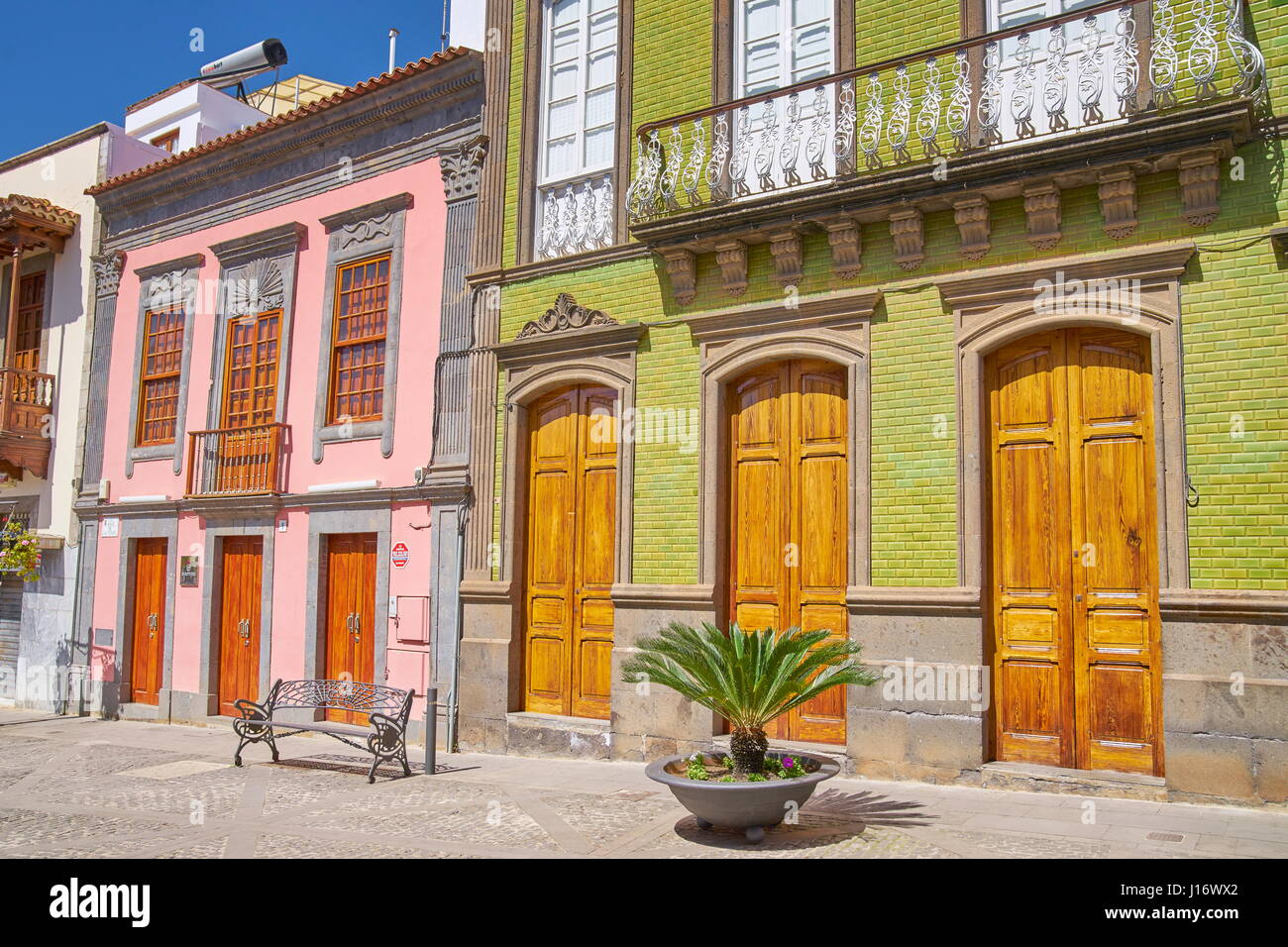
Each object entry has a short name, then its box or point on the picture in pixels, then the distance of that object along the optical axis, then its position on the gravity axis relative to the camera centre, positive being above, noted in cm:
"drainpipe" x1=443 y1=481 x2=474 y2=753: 1209 -18
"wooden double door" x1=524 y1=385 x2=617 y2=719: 1151 +40
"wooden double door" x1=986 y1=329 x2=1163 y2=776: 851 +33
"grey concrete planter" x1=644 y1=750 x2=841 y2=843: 685 -132
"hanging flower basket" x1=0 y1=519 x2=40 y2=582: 1680 +42
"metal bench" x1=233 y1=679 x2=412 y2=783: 1038 -133
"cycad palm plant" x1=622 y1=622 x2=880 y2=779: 715 -56
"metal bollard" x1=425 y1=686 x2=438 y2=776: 1045 -141
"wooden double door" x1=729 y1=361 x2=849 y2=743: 1002 +80
